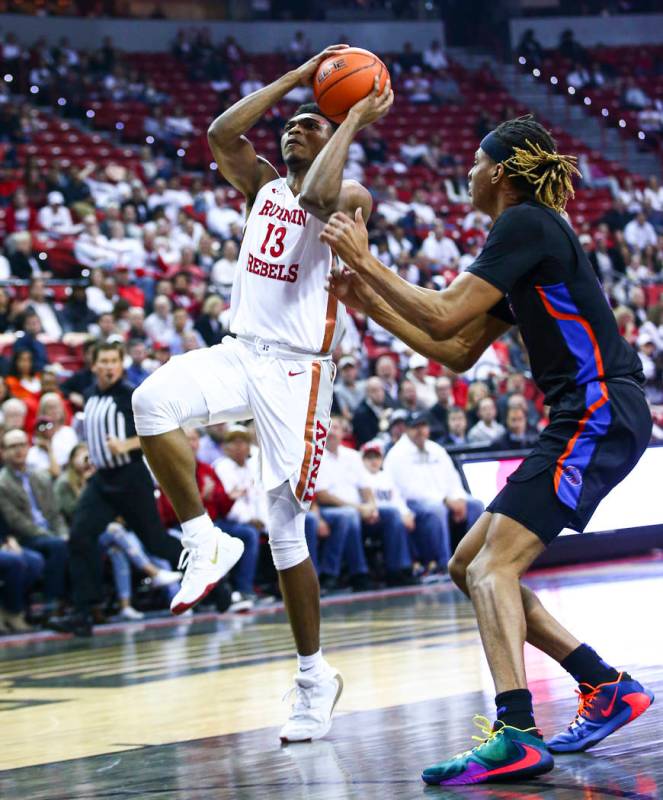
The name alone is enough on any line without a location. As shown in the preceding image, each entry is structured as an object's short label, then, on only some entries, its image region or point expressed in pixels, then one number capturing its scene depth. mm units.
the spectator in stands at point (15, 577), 8938
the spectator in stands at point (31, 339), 11406
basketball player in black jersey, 3639
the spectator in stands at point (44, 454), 9914
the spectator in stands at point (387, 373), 12797
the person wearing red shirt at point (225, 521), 9844
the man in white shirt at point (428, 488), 11188
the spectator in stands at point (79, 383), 10930
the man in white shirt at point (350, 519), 10492
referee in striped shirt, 8695
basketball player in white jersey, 4594
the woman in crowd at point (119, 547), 9500
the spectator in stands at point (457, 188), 20891
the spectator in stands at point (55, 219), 15266
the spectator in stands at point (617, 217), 20297
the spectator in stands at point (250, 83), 22516
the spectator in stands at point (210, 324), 12336
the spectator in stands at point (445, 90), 24984
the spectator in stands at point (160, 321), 12523
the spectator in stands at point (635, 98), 26016
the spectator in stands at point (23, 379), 10859
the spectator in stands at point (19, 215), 15148
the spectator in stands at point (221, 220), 16594
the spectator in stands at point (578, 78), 26547
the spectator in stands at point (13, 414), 9578
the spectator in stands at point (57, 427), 10062
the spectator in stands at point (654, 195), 21312
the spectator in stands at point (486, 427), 12078
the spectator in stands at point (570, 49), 27047
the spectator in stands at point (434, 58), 26000
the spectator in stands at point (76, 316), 12820
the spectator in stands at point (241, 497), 9898
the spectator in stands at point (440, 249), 17500
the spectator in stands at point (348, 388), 12219
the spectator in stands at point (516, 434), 11780
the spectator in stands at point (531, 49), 27078
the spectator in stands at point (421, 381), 12898
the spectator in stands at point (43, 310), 12492
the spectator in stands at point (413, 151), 22234
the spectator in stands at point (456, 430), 12062
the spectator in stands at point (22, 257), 13625
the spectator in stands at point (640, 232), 19969
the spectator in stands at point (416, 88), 24672
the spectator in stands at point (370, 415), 11969
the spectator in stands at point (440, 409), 12117
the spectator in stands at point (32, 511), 9227
